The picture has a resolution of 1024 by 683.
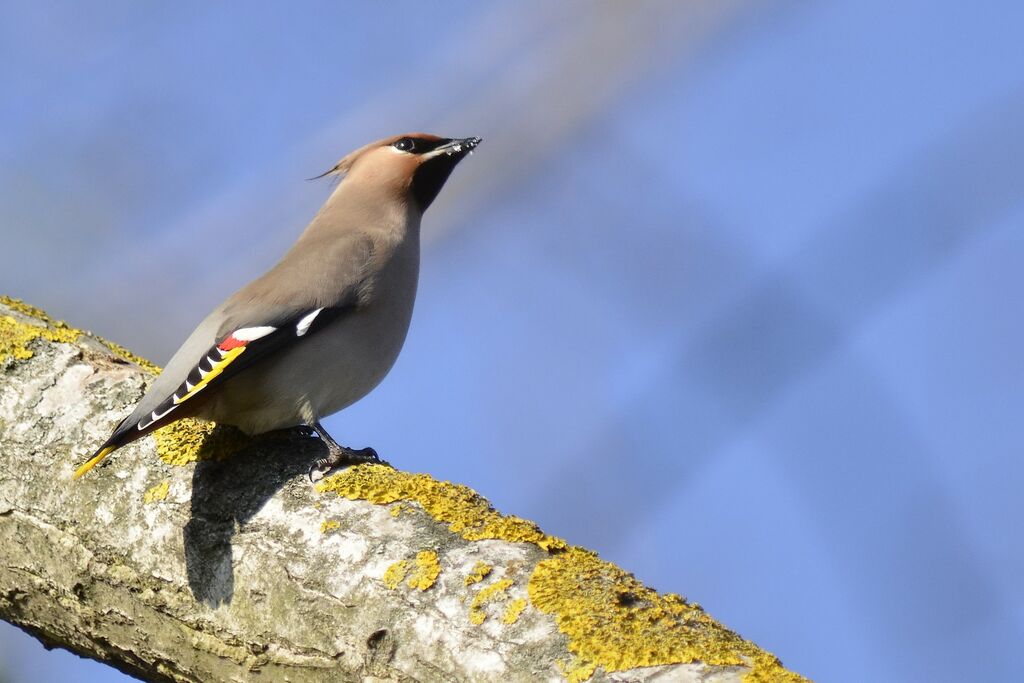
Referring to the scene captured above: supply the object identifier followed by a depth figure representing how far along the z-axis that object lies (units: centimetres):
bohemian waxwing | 709
